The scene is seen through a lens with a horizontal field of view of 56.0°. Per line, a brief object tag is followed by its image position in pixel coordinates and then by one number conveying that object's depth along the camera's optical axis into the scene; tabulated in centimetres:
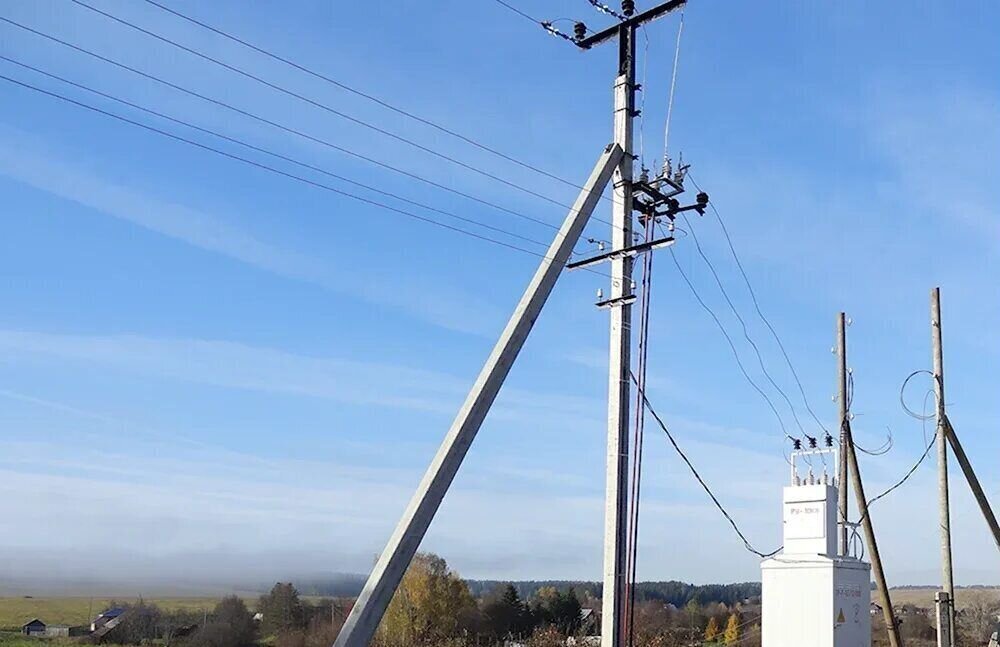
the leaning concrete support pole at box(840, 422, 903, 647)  2041
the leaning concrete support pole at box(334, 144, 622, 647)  1069
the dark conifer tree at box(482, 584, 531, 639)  5782
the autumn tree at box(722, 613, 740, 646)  3813
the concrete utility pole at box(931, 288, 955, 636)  2012
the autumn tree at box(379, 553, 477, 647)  5153
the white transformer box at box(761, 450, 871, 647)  1420
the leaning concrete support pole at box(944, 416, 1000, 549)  2145
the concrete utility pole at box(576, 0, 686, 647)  1341
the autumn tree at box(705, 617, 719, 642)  5352
